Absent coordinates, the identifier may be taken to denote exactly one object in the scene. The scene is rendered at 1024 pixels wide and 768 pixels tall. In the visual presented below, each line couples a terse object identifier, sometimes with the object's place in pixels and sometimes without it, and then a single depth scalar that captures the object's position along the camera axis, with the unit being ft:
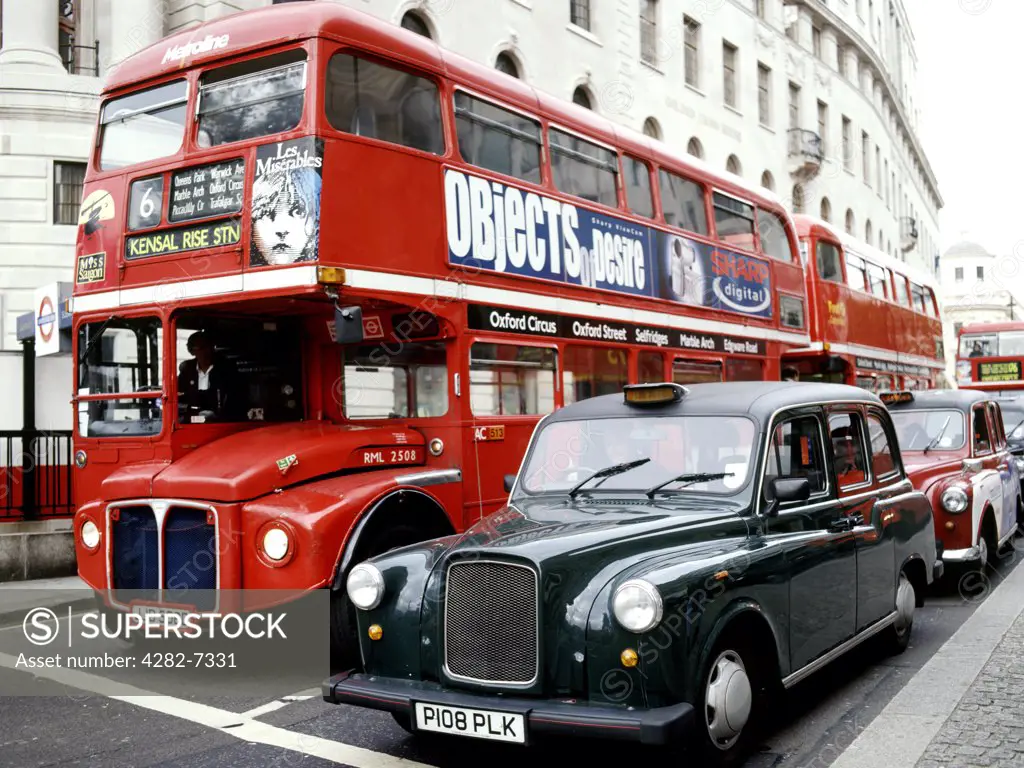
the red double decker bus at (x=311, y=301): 21.97
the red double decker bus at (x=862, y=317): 51.39
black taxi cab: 13.55
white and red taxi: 27.27
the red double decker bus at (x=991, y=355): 90.22
